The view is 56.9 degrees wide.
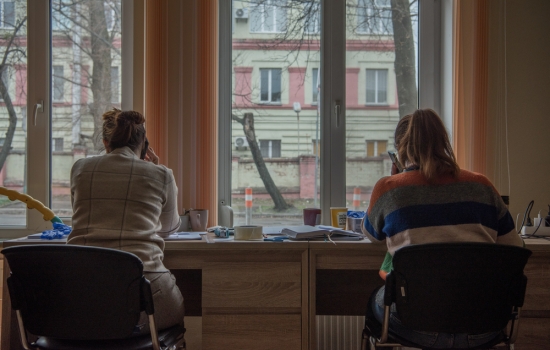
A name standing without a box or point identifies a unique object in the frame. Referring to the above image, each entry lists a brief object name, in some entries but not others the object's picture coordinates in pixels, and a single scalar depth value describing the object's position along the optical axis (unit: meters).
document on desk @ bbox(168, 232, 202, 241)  2.05
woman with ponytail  1.60
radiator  2.51
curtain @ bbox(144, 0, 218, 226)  2.51
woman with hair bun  1.67
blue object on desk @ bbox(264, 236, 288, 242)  2.01
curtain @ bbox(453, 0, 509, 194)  2.49
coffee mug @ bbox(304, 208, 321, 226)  2.42
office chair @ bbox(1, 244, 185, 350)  1.39
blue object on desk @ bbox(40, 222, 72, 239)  2.08
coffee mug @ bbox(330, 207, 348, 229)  2.36
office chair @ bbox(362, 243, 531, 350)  1.41
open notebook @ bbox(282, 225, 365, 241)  2.04
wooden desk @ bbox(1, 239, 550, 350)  1.97
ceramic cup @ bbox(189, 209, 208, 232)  2.38
